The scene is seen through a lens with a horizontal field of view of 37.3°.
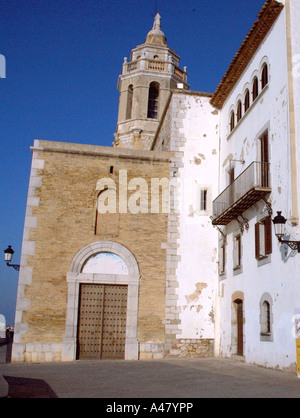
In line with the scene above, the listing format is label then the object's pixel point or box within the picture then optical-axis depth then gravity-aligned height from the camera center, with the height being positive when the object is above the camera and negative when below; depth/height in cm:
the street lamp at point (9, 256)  1748 +198
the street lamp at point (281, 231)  1187 +231
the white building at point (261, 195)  1250 +378
